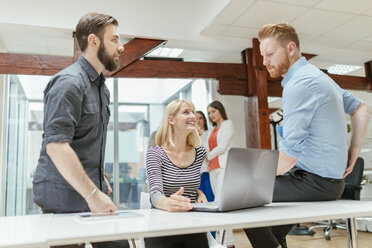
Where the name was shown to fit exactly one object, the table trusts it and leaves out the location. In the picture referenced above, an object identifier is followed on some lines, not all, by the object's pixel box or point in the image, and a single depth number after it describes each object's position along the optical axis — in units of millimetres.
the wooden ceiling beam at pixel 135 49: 3893
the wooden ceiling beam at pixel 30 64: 3611
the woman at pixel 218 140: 3656
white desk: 828
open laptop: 1147
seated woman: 1525
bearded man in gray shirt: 1236
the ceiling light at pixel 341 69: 6089
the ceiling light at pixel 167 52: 5134
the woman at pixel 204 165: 3236
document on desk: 1056
